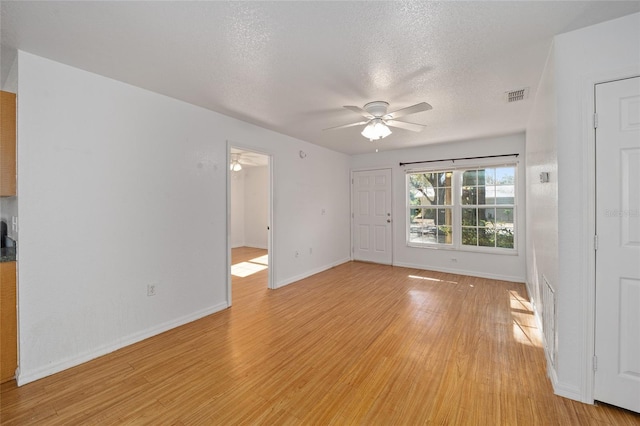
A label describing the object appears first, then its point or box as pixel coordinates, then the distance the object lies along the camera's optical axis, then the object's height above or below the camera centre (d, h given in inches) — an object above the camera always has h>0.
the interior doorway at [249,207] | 284.2 +5.4
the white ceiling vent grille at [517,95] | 110.9 +48.3
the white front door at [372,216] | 236.8 -4.4
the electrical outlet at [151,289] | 111.2 -31.7
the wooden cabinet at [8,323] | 79.7 -32.7
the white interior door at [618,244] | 67.2 -8.5
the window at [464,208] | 190.7 +1.9
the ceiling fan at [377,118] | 117.9 +40.5
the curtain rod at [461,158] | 185.1 +38.4
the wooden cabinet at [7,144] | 80.4 +20.3
